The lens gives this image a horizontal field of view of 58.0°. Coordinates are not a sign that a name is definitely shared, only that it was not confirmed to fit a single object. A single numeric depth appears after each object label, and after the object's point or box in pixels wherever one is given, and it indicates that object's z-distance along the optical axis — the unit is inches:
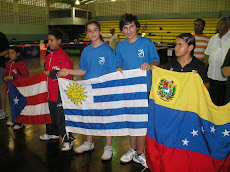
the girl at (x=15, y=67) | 130.9
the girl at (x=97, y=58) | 94.8
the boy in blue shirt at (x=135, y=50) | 90.2
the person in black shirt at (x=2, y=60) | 143.9
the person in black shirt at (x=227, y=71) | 82.2
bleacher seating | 658.2
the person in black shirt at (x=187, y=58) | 78.1
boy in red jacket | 103.9
